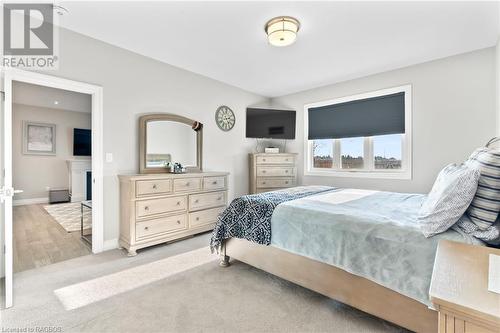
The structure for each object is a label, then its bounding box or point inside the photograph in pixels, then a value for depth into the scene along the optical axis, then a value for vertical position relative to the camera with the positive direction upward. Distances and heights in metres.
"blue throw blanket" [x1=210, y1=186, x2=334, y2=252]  2.18 -0.53
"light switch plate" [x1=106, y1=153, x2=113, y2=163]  2.99 +0.08
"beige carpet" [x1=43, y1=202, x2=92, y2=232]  4.04 -1.04
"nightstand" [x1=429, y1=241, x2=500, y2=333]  0.63 -0.38
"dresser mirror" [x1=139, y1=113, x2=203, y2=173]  3.29 +0.33
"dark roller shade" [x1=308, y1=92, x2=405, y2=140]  3.71 +0.81
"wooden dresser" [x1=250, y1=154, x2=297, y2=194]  4.50 -0.12
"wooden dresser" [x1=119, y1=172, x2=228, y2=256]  2.86 -0.57
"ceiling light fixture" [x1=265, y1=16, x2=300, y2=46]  2.39 +1.39
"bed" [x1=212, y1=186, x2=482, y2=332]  1.42 -0.62
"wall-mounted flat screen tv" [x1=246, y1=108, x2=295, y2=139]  4.80 +0.84
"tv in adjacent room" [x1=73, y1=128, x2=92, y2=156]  6.82 +0.62
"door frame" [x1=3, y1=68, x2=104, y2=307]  2.51 +0.34
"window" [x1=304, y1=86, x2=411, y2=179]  3.66 +0.51
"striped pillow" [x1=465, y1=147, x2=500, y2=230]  1.32 -0.17
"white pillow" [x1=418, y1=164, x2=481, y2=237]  1.38 -0.22
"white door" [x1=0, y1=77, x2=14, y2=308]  1.80 -0.16
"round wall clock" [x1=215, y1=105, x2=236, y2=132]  4.36 +0.87
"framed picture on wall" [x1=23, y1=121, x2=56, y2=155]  6.12 +0.66
